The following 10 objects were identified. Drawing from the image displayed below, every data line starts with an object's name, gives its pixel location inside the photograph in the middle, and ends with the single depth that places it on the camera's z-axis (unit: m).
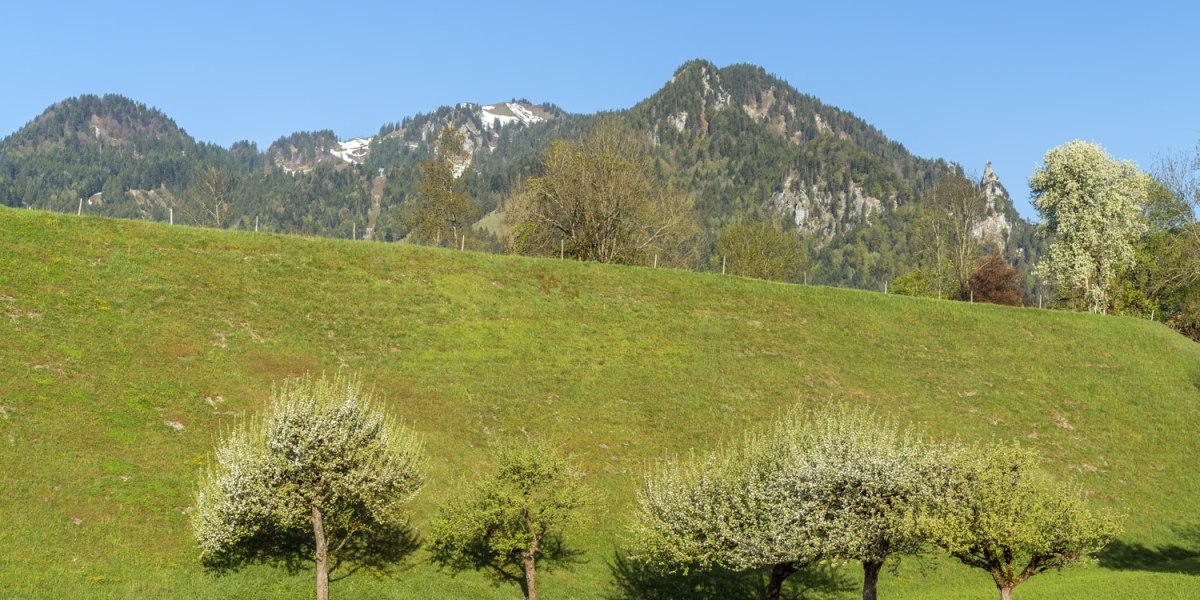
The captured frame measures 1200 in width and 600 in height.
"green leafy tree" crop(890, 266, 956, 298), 151.00
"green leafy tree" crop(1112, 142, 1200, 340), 118.06
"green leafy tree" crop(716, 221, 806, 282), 175.00
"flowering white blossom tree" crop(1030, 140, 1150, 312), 114.81
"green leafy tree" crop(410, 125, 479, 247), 130.25
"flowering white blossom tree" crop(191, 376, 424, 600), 39.69
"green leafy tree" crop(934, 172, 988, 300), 139.00
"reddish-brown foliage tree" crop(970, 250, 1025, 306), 139.88
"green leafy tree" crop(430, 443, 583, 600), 43.31
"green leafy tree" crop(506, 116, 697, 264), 113.62
